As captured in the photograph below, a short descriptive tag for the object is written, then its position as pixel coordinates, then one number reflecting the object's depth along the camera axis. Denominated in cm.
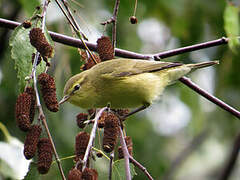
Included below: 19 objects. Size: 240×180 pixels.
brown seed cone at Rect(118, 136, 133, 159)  549
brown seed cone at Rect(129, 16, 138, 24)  653
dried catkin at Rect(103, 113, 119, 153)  491
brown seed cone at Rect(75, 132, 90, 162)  506
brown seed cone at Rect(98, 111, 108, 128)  585
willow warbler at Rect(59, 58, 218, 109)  696
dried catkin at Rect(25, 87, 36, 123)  462
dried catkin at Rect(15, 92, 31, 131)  444
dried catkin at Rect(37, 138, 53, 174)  456
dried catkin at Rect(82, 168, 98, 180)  416
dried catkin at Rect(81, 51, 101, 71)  689
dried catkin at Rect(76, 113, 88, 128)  578
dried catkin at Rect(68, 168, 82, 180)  401
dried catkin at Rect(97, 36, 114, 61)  636
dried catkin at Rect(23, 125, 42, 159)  446
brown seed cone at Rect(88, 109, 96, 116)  653
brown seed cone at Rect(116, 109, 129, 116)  674
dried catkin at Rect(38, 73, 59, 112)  465
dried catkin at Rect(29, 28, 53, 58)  466
